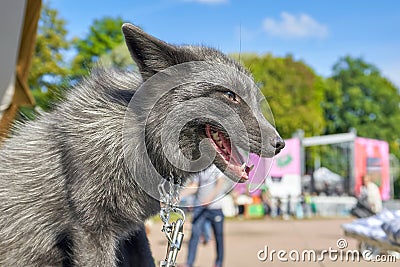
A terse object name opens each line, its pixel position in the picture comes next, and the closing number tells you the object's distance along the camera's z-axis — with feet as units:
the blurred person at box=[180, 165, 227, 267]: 30.30
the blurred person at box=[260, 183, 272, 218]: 88.79
